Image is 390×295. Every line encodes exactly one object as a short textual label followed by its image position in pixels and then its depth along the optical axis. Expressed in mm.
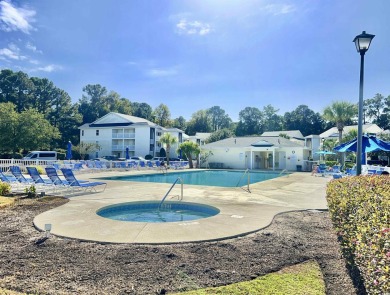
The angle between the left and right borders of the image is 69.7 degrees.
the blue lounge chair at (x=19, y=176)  13042
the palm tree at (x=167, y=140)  36906
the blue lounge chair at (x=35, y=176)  11977
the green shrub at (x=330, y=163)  31164
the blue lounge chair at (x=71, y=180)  11238
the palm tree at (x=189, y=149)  33969
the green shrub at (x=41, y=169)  19862
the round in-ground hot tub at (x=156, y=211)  8461
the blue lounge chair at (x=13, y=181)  12219
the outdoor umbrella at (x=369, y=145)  12141
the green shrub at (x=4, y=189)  10316
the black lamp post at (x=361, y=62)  8008
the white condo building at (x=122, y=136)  47219
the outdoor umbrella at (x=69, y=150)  26250
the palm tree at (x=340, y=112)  31625
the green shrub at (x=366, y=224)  2227
